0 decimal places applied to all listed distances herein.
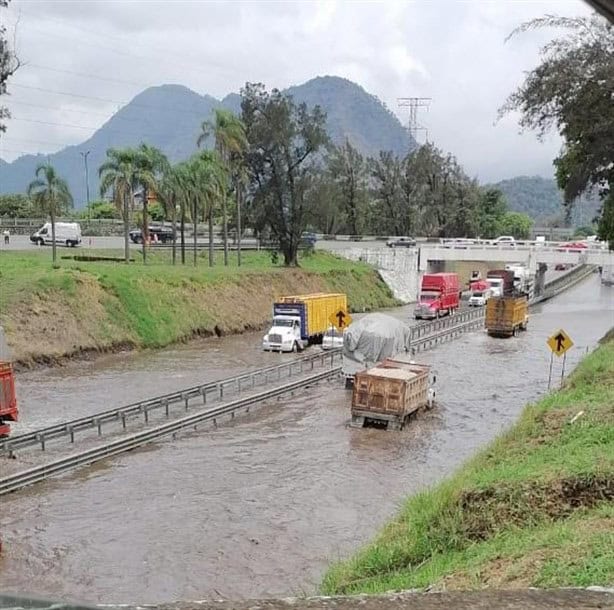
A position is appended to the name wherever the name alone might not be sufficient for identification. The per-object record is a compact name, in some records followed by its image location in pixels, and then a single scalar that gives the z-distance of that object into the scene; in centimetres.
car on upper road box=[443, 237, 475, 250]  7540
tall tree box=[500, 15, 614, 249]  3219
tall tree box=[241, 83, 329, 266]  6400
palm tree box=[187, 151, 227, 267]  5728
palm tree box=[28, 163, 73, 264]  4675
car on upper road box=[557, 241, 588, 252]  7260
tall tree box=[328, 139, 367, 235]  9550
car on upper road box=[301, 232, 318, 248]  6914
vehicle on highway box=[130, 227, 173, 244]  7431
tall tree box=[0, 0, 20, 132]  3431
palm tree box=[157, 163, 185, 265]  5461
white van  6400
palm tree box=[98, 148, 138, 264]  5034
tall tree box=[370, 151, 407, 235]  9750
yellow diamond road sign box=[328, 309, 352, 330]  3695
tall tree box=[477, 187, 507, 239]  11994
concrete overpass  7125
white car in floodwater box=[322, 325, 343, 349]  3966
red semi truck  5706
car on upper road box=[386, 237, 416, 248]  8100
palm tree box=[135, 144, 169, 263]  5097
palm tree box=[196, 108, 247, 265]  5794
